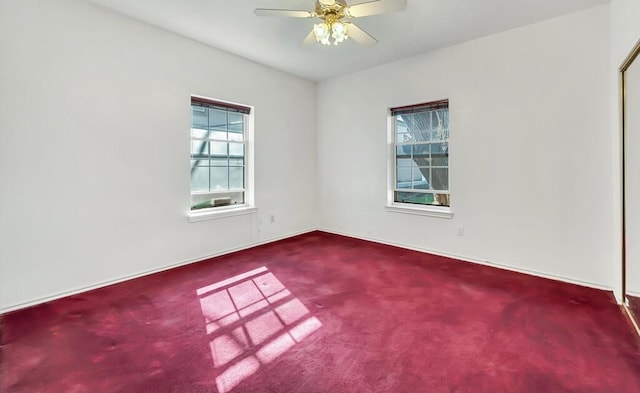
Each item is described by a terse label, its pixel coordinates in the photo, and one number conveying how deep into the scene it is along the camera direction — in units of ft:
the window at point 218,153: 12.19
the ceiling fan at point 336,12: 7.39
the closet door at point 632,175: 6.98
